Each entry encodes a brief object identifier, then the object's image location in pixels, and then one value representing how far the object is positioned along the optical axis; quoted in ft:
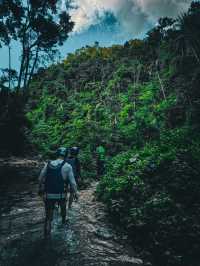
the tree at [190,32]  64.23
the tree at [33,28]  65.03
